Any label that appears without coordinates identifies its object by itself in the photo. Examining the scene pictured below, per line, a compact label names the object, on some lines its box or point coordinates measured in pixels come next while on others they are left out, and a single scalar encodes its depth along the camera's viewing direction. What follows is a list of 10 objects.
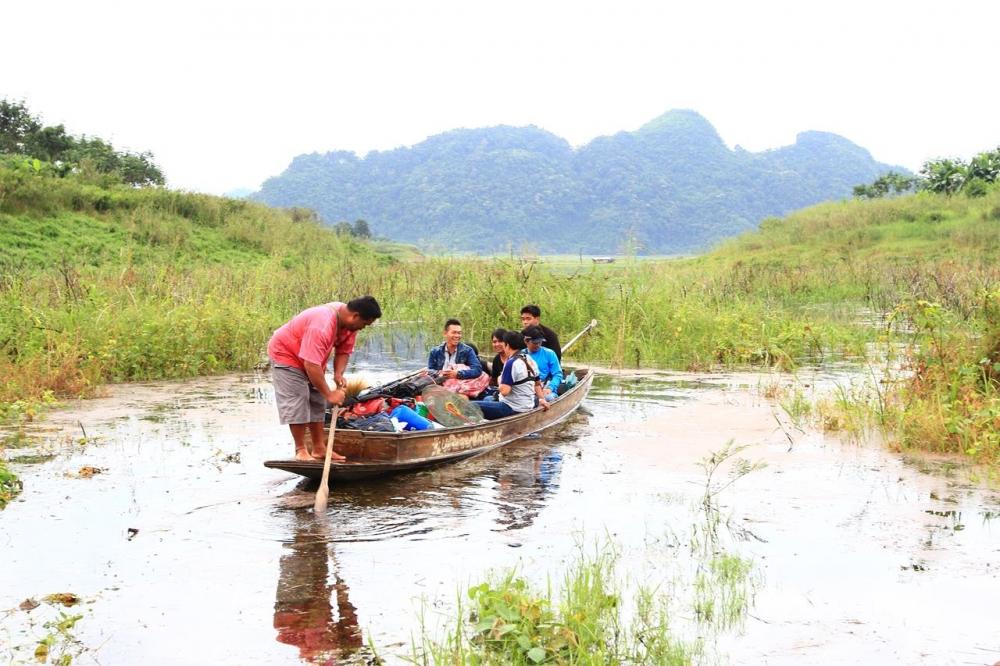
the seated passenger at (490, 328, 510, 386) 10.38
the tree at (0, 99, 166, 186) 31.64
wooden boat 7.52
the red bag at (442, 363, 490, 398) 10.62
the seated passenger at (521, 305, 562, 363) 10.85
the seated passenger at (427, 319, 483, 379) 10.63
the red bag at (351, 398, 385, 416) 8.45
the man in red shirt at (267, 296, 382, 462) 7.32
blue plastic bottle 8.63
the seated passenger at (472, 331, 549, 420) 9.73
